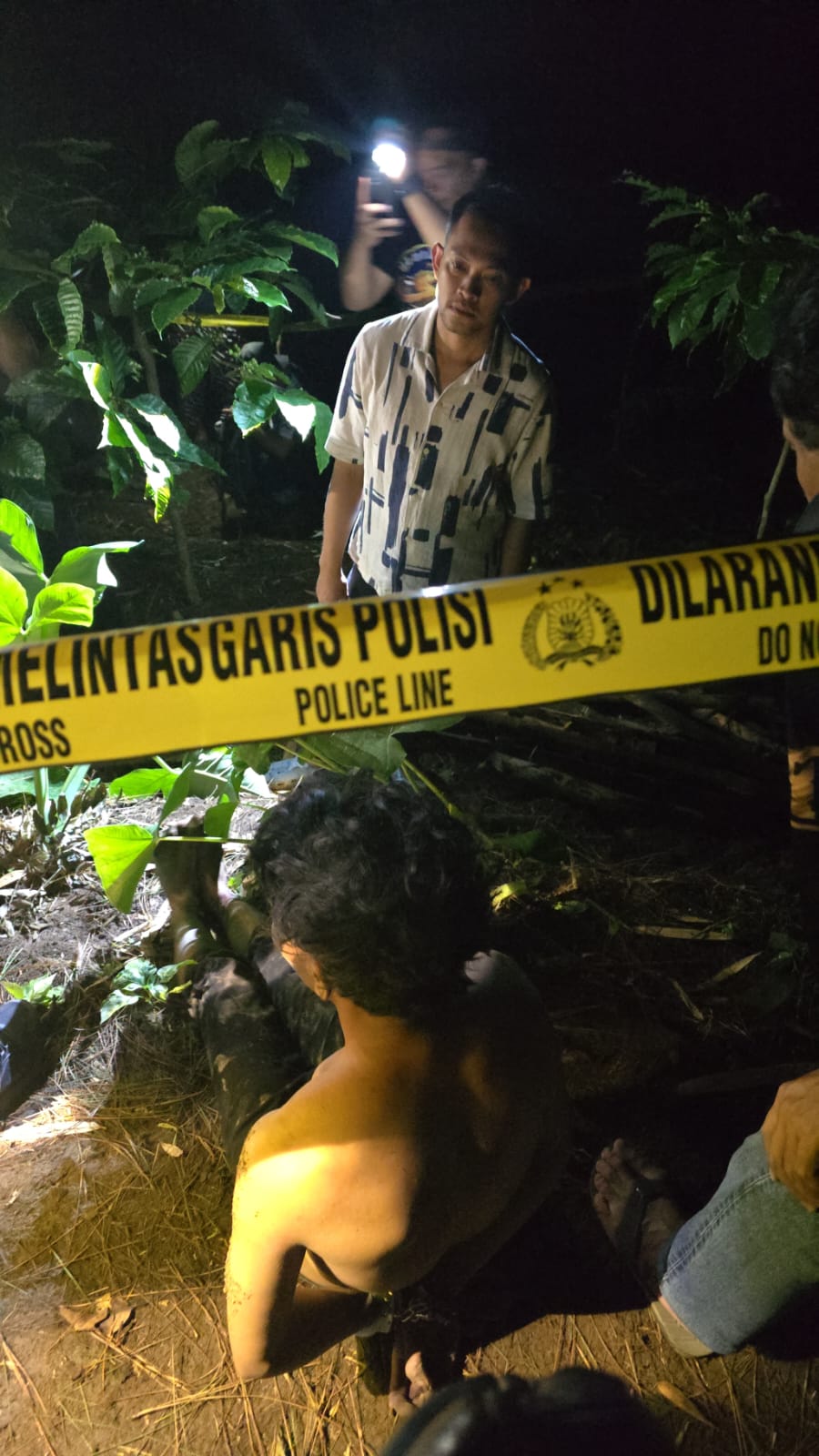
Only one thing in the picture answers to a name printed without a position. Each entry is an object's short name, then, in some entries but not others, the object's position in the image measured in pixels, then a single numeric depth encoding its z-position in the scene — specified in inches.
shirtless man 50.8
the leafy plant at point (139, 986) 95.7
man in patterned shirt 73.9
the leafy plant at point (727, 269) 80.6
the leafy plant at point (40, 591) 103.0
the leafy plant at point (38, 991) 97.7
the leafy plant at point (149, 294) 98.3
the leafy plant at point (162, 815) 85.0
